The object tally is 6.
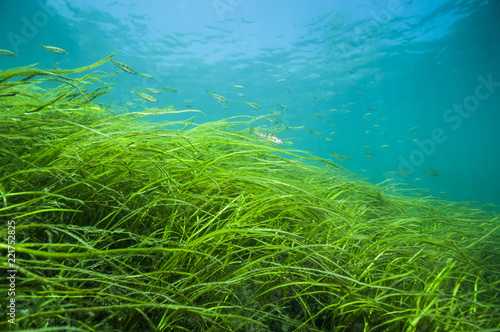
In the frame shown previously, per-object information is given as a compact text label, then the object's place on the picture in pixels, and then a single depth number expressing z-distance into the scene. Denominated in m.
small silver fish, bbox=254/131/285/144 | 3.66
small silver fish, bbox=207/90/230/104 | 5.26
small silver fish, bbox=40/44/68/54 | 3.42
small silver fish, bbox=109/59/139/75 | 3.60
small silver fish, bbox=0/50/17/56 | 2.74
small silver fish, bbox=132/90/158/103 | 3.87
